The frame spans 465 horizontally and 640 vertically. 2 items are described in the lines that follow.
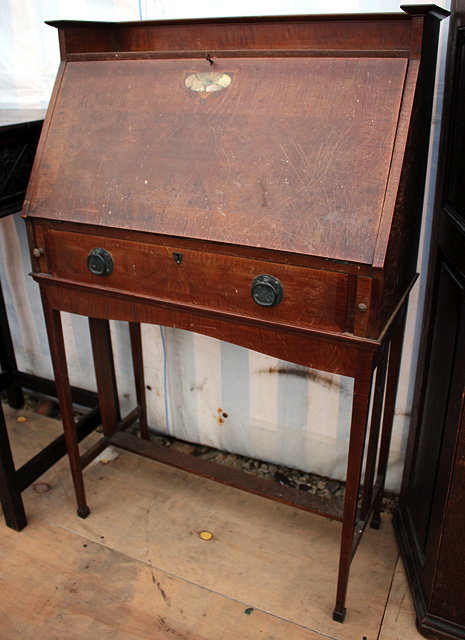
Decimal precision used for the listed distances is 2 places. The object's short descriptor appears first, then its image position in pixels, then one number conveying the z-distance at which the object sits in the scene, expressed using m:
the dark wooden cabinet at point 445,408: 1.52
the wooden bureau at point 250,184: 1.34
